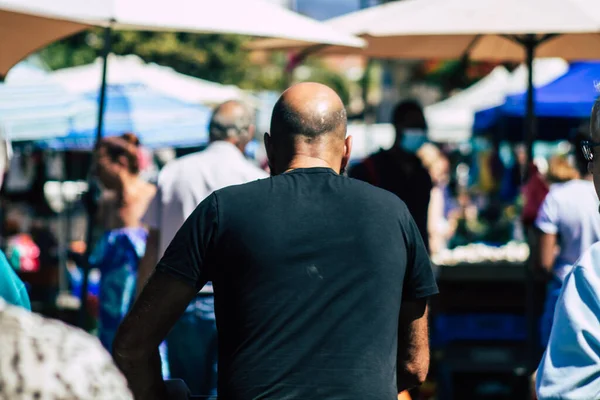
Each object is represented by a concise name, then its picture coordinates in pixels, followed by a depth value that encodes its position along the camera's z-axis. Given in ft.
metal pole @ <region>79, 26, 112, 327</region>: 39.09
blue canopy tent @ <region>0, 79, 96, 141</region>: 55.23
